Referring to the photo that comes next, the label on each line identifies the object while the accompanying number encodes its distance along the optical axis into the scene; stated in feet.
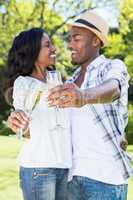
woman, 9.93
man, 9.88
